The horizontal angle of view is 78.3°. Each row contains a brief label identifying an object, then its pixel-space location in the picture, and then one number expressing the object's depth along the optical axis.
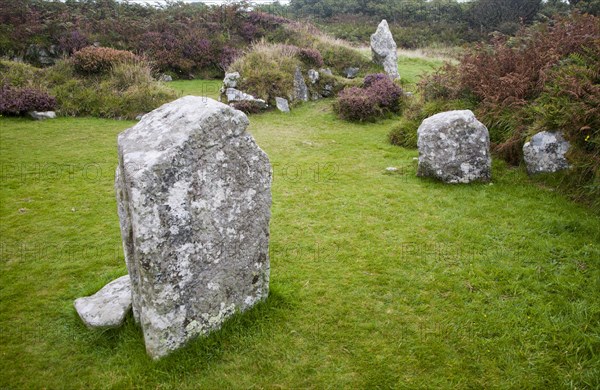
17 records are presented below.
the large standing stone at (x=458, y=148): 8.16
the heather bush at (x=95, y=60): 15.83
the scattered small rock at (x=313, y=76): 18.38
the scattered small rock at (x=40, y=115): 12.62
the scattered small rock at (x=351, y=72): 21.48
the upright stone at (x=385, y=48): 21.42
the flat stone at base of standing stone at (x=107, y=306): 4.18
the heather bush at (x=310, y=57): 19.09
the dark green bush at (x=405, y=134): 11.33
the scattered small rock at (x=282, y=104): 15.74
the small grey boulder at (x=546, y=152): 7.75
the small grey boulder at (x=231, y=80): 16.11
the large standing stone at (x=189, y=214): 3.45
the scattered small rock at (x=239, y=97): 15.31
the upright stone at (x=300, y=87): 17.24
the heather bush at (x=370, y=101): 14.30
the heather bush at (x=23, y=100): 12.46
